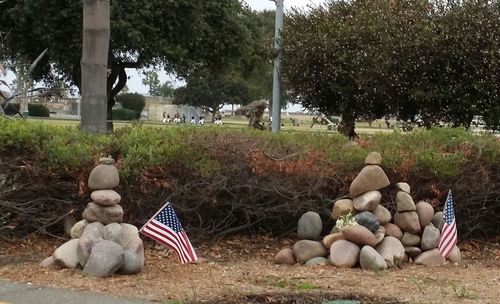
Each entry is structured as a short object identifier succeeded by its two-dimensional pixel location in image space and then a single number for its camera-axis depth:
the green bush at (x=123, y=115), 67.78
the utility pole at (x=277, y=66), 16.84
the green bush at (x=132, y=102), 90.62
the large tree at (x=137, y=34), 27.84
